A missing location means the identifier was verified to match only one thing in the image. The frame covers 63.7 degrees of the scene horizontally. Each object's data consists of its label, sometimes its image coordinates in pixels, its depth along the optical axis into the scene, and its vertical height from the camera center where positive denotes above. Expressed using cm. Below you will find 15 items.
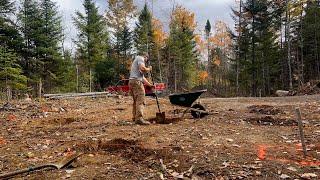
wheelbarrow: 792 -33
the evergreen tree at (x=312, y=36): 2750 +576
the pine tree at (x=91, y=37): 3012 +649
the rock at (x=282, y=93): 1949 -30
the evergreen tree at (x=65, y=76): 2749 +168
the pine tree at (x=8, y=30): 2458 +614
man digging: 731 +23
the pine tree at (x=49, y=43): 2636 +510
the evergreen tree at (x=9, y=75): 2072 +149
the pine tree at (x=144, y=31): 3312 +779
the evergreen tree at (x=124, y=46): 3306 +585
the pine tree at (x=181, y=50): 3634 +586
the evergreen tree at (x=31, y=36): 2597 +574
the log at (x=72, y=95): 1664 -21
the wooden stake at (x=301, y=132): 425 -73
